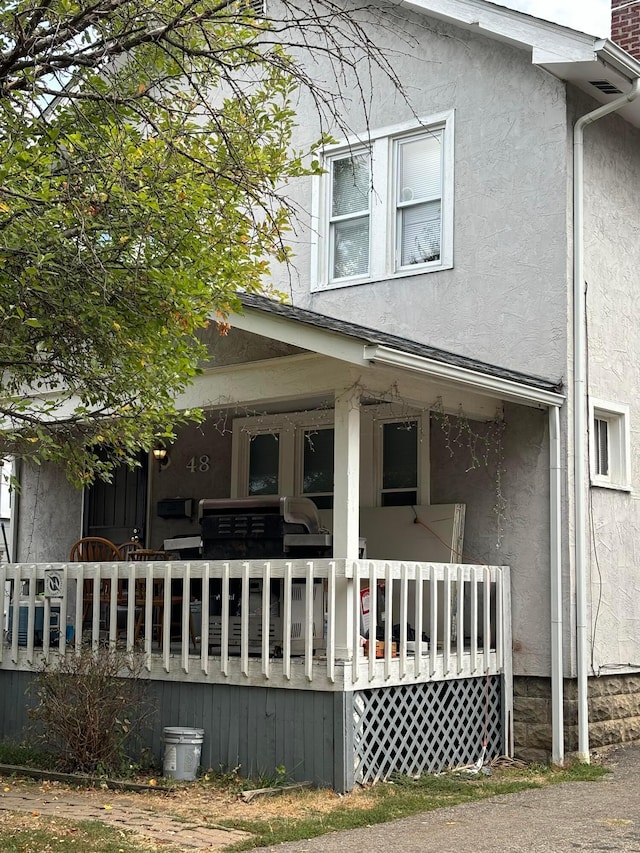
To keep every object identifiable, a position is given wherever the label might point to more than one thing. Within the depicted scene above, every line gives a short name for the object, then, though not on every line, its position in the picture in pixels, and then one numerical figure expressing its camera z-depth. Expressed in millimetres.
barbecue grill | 9336
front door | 12922
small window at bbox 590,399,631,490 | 10648
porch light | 12688
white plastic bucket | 8656
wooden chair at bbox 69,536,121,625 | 10547
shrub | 8695
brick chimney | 12305
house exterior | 8711
